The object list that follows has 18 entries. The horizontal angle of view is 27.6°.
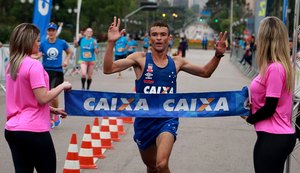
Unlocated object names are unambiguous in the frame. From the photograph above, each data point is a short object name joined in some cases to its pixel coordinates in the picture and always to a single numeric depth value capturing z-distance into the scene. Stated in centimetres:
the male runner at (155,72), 607
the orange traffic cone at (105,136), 966
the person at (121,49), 2492
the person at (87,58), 1750
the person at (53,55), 1209
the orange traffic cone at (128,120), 1266
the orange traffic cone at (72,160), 734
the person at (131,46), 3010
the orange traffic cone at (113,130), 1045
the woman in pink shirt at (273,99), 496
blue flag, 1666
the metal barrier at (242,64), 2724
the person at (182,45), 4872
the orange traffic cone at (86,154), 811
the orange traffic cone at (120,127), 1123
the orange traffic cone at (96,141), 889
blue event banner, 618
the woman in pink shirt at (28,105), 493
